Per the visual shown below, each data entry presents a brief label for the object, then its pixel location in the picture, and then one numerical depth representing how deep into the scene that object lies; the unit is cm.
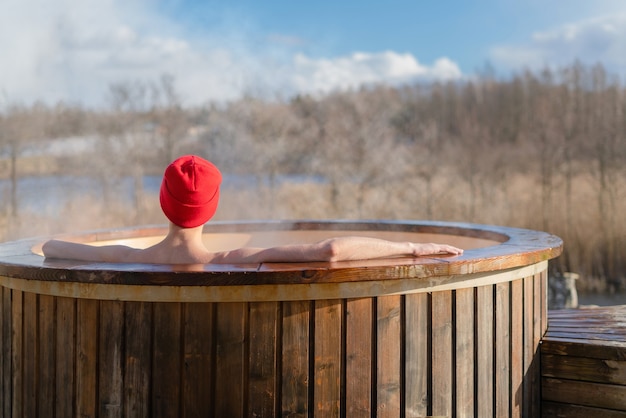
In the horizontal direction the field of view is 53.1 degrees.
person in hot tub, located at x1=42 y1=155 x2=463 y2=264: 221
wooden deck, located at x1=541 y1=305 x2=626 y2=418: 275
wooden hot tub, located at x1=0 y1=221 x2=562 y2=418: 206
